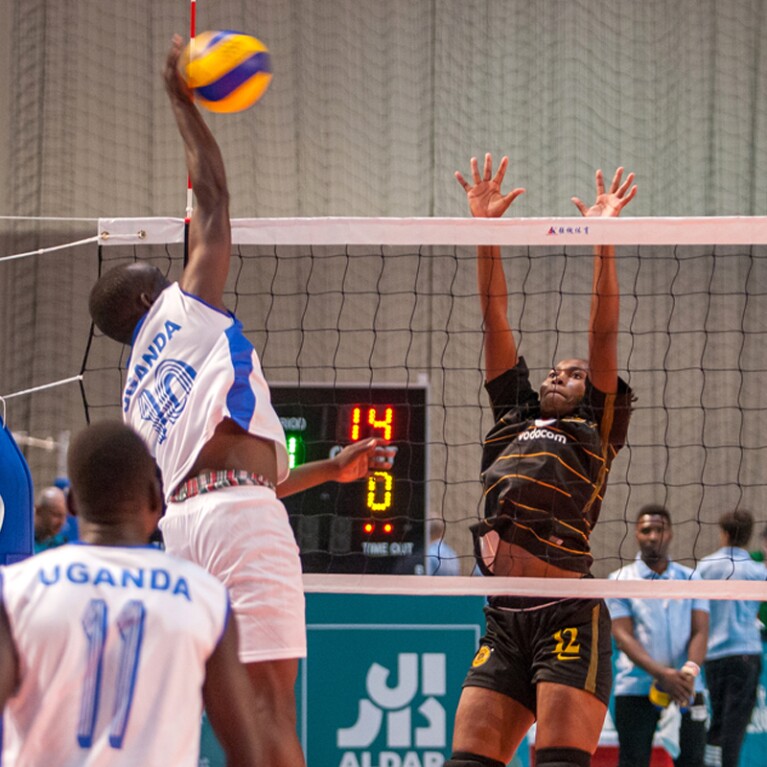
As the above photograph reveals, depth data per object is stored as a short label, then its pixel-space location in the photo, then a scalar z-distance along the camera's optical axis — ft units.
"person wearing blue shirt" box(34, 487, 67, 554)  57.98
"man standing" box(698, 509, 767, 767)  49.24
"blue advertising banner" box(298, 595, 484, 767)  48.03
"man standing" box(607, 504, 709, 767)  47.39
